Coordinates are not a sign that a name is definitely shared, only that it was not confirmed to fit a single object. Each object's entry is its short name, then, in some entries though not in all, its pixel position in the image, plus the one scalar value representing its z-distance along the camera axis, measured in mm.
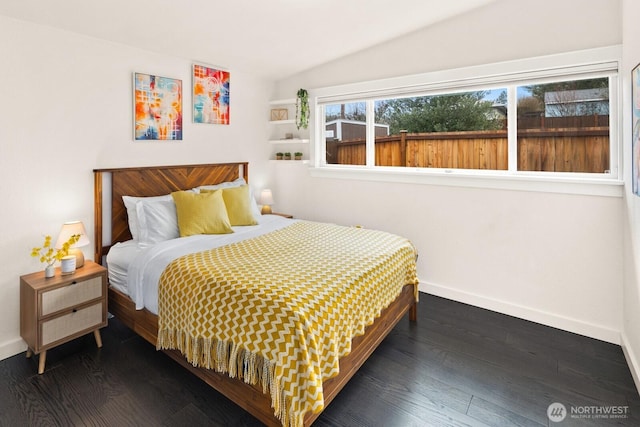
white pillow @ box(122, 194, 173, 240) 3037
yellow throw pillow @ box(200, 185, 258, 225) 3461
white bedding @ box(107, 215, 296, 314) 2441
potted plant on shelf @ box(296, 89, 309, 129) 4340
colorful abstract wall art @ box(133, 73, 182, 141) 3215
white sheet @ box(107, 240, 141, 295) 2725
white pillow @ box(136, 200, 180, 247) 2953
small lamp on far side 4500
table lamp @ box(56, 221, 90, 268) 2589
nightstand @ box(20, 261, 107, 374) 2318
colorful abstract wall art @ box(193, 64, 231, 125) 3699
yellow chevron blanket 1662
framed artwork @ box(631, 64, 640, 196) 2119
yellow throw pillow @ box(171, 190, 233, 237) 3059
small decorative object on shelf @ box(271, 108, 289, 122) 4633
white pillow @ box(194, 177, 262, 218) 3664
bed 1879
